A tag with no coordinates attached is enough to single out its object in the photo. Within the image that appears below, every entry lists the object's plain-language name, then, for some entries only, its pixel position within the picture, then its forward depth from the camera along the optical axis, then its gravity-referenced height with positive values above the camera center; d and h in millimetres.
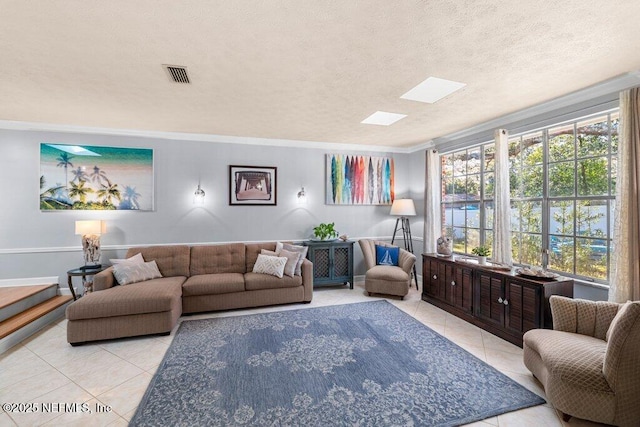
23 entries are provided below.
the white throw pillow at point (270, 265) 4020 -818
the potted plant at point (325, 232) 4977 -380
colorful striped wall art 5316 +637
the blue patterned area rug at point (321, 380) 1881 -1414
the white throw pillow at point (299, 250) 4159 -640
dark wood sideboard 2705 -994
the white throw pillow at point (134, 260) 3635 -682
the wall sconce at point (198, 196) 4609 +258
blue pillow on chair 4812 -785
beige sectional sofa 2881 -1009
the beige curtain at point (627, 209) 2412 +29
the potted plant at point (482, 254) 3576 -561
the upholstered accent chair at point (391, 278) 4293 -1064
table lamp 3807 -396
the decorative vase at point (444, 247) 4145 -543
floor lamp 4957 -110
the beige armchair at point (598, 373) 1710 -1067
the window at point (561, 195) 2820 +207
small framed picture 4781 +470
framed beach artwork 4043 +515
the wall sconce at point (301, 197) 5152 +275
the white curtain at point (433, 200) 4852 +203
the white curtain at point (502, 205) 3571 +91
